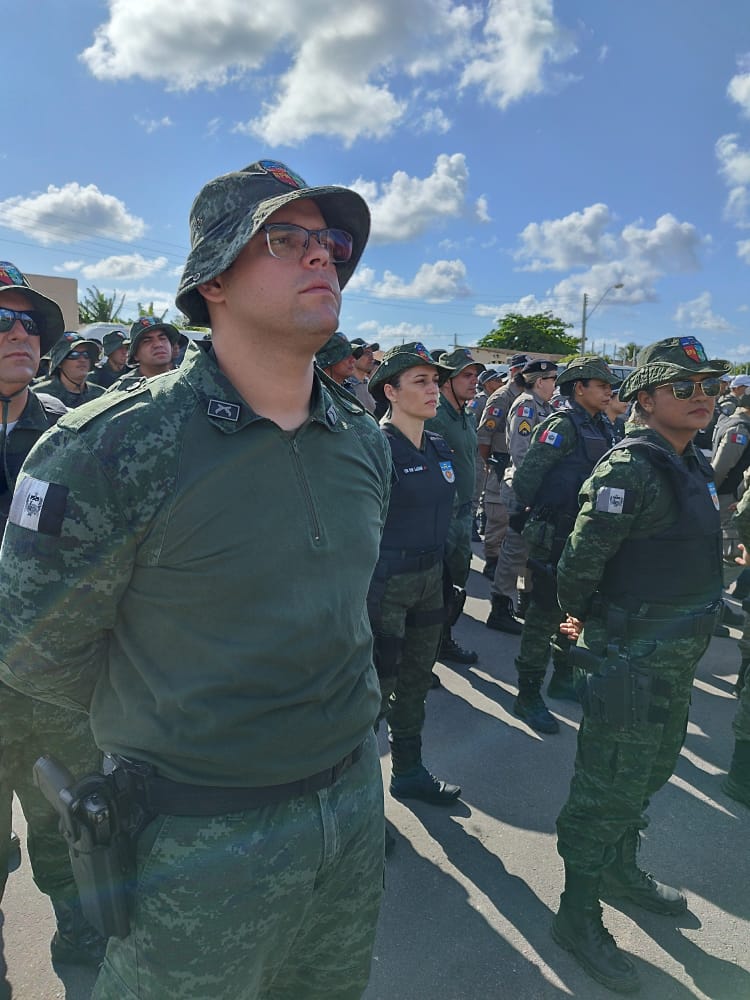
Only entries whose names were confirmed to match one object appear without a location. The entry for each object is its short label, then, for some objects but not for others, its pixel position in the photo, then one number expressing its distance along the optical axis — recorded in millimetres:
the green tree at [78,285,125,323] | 34688
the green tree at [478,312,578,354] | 54219
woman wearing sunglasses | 2402
